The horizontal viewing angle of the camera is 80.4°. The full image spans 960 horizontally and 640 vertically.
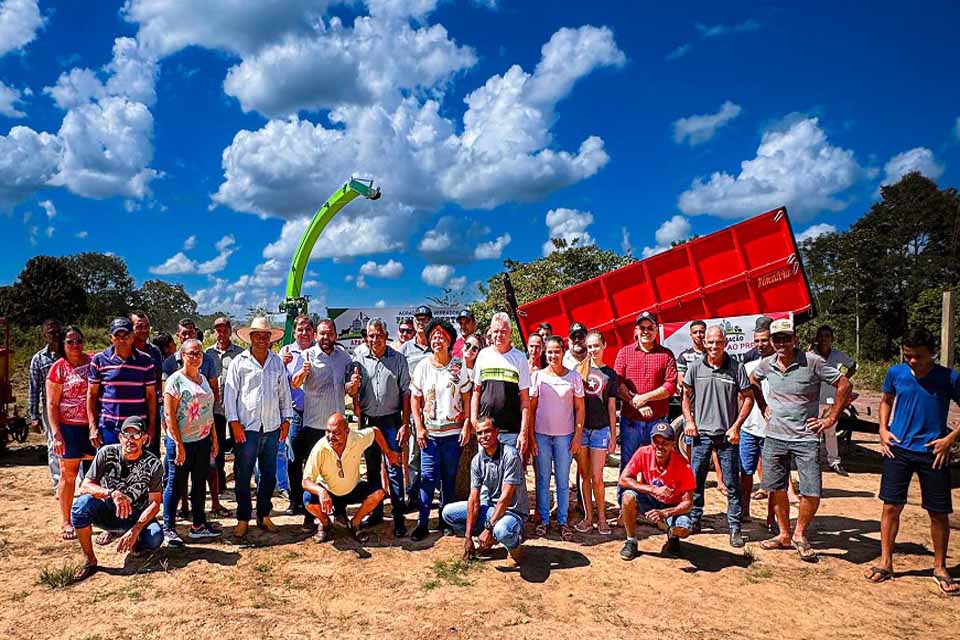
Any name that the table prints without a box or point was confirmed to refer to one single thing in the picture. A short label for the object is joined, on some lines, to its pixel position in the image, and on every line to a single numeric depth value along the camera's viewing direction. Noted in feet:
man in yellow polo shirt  16.34
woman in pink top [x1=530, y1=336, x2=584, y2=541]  16.33
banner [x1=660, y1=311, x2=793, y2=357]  25.40
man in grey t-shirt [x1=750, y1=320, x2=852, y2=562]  15.47
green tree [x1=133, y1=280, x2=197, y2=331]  174.82
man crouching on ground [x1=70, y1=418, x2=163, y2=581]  14.02
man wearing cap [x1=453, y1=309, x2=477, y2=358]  22.27
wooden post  24.91
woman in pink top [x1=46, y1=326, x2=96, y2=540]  16.14
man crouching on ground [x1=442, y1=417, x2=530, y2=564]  14.58
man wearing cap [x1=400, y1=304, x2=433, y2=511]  19.81
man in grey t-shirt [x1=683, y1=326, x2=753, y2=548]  16.28
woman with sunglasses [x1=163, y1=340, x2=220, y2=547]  15.67
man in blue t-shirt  13.64
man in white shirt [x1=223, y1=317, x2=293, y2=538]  16.30
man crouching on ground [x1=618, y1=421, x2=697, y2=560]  14.90
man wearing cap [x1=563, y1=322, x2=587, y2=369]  18.88
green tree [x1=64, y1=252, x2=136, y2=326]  171.45
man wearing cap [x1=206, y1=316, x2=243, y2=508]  18.33
